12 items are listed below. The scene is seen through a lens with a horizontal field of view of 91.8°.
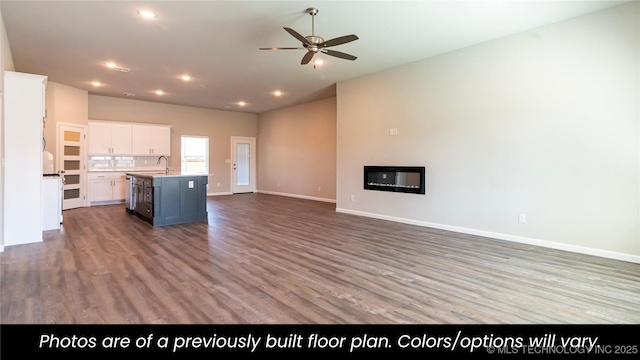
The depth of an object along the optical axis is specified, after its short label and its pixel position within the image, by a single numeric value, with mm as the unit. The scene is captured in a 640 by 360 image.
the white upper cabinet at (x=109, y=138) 7930
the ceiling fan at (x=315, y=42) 3602
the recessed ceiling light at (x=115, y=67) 5754
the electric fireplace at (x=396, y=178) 5598
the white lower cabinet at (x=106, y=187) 7909
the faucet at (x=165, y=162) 9164
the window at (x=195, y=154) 10130
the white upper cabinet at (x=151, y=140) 8641
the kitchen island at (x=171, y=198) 5477
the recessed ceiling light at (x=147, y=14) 3746
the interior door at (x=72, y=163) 7180
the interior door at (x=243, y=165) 11164
